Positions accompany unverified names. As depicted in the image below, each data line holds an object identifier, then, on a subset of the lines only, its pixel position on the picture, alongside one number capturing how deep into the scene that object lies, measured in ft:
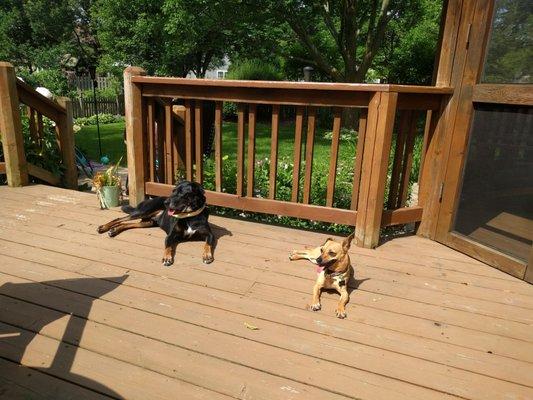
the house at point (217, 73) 137.18
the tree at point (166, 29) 42.56
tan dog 7.73
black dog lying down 9.93
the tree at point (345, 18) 43.55
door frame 9.19
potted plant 13.00
